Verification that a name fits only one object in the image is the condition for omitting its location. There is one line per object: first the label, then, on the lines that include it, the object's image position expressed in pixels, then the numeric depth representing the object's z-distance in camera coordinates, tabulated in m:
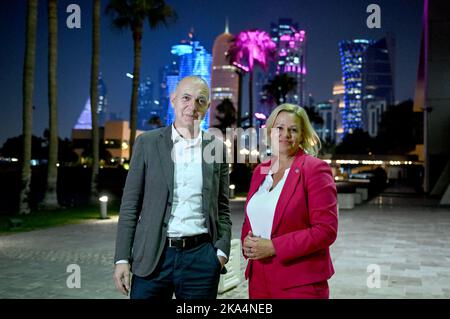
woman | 2.99
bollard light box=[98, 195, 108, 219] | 17.91
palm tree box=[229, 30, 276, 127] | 50.28
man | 3.25
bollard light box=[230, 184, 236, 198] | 28.55
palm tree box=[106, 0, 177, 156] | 26.86
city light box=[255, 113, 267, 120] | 44.23
